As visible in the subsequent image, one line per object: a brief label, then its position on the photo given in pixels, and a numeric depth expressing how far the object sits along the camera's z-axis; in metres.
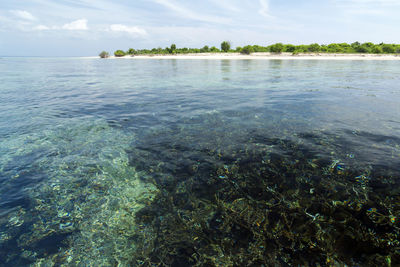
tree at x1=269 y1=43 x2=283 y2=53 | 98.19
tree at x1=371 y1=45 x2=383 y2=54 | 80.36
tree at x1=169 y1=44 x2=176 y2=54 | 132.85
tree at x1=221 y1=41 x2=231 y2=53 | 119.64
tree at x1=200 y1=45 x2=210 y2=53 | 128.12
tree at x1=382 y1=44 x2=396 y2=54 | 80.39
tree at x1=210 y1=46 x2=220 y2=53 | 126.38
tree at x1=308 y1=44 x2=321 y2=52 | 92.12
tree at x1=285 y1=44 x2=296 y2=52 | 99.25
